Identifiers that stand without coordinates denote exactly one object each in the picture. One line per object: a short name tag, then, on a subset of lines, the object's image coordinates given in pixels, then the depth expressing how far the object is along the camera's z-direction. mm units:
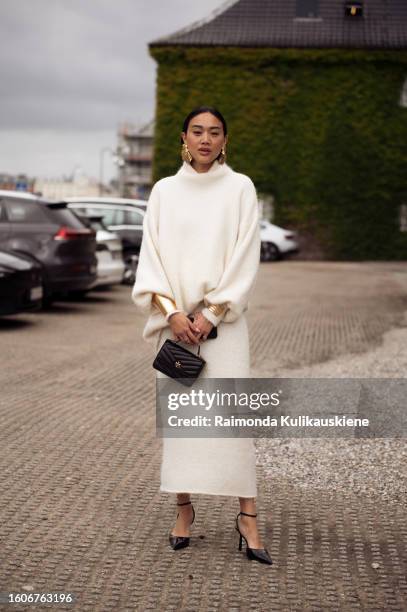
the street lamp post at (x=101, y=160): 73594
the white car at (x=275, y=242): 34469
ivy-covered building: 36156
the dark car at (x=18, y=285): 12258
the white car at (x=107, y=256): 16625
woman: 4062
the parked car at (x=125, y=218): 19953
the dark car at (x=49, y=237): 14492
